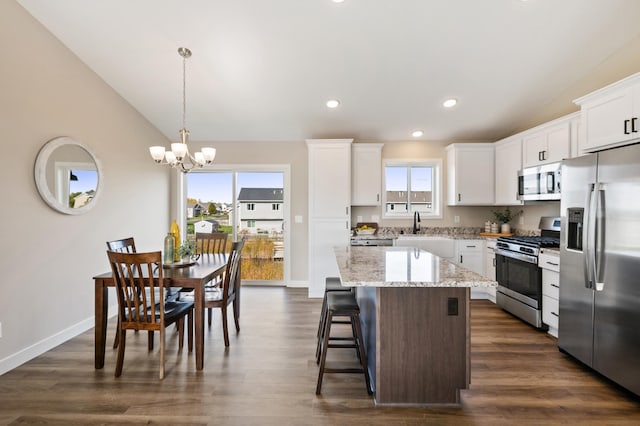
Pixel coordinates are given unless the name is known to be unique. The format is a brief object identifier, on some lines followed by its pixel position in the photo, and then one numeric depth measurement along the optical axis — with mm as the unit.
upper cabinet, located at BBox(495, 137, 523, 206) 4359
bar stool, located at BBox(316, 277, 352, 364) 2795
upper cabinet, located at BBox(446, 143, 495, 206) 4840
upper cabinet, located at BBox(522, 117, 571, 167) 3574
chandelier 2964
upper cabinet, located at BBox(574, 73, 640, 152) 2479
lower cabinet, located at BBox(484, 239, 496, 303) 4379
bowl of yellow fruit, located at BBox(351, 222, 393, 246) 4758
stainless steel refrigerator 2232
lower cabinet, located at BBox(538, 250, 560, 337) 3213
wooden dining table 2596
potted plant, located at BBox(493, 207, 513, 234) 4895
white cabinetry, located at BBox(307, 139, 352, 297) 4742
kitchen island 2129
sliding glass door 5391
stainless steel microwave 3707
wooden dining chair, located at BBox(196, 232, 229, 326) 4080
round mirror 3002
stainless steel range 3479
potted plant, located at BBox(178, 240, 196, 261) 3088
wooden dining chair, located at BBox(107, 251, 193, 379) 2400
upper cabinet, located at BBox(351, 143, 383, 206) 4977
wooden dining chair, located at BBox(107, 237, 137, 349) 2977
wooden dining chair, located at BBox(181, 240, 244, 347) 3021
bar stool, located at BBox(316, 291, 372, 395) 2246
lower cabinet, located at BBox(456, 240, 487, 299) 4613
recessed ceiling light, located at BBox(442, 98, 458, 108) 4128
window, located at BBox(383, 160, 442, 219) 5359
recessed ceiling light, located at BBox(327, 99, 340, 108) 4184
